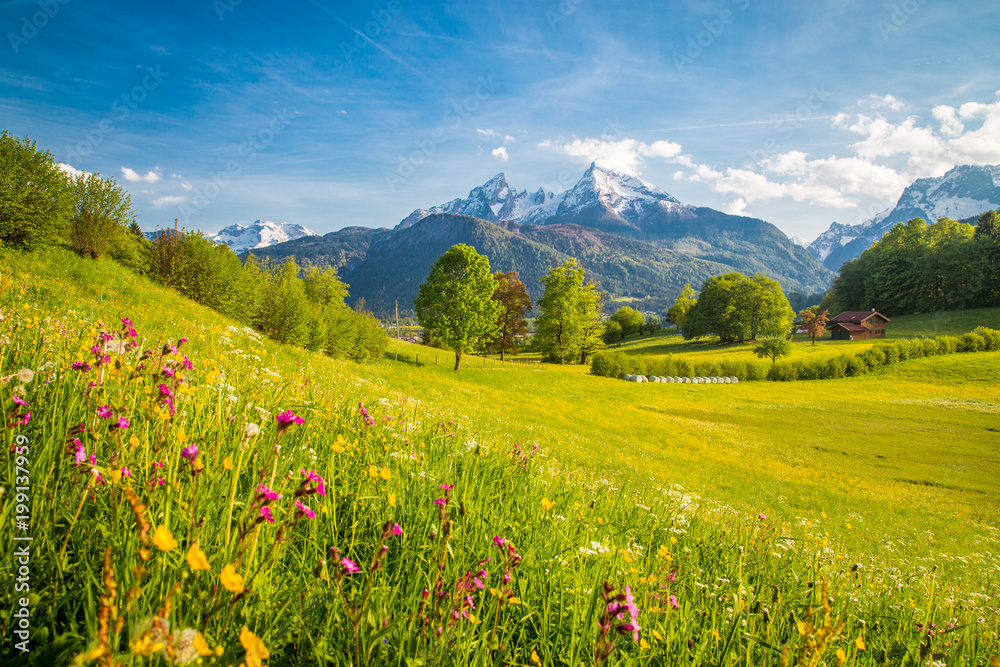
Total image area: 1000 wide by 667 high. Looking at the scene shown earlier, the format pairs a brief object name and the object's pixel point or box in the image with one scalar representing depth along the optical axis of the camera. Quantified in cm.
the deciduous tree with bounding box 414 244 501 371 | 3897
